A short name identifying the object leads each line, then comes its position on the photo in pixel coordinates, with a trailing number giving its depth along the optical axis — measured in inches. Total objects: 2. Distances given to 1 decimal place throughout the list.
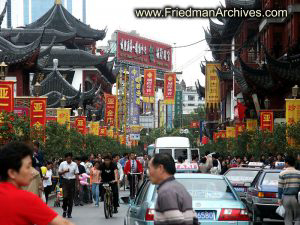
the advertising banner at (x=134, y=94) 4119.6
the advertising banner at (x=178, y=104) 6707.7
